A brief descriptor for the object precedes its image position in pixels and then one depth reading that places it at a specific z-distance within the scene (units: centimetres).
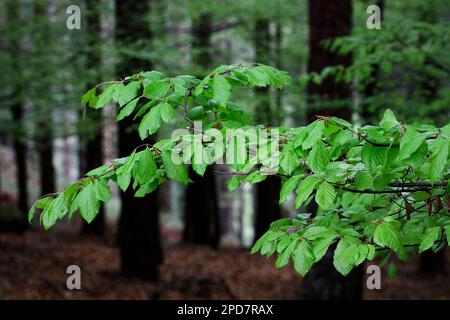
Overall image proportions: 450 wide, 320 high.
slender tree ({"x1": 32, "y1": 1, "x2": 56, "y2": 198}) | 1178
